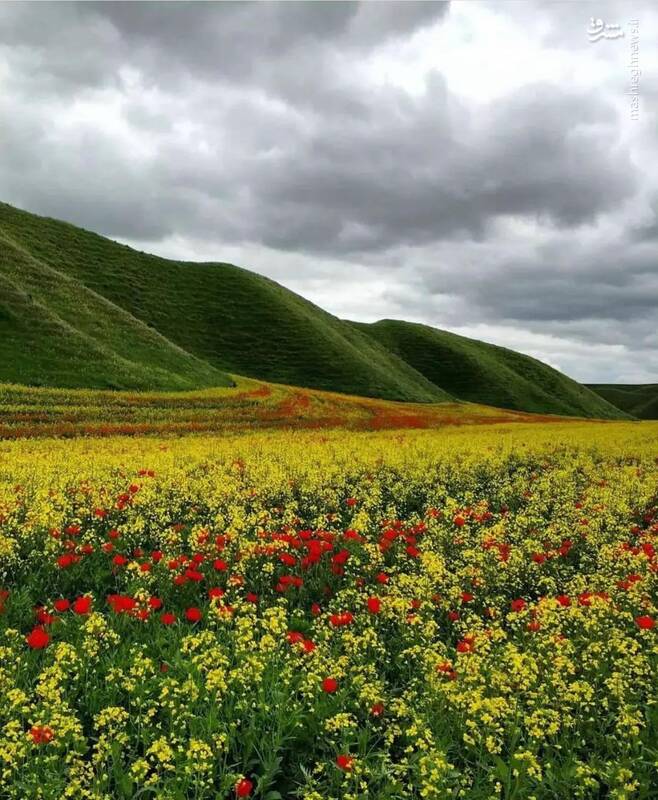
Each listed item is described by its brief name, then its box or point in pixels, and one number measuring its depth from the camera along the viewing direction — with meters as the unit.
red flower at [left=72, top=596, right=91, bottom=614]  5.65
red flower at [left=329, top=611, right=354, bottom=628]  6.01
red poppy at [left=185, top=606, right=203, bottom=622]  5.90
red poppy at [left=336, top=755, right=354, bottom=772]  3.87
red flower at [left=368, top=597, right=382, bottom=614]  6.19
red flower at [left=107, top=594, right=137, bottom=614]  5.71
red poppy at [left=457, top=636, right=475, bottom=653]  5.68
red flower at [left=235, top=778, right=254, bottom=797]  3.65
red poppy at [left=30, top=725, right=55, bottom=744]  4.00
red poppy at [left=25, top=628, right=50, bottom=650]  4.95
